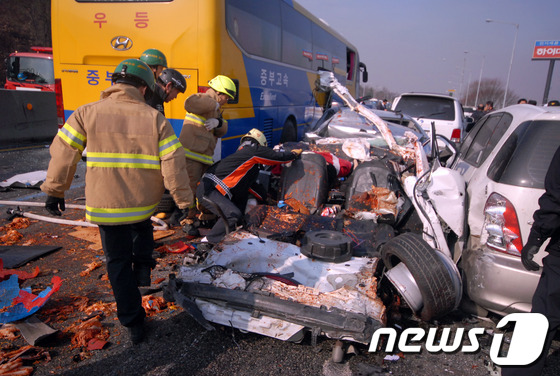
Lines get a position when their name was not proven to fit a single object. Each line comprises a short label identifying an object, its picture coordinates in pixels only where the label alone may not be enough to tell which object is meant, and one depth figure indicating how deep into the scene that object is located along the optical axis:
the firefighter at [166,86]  4.32
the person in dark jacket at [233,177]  4.12
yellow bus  5.37
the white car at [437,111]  8.86
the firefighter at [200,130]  4.57
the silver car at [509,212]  2.49
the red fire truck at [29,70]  13.86
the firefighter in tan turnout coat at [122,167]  2.41
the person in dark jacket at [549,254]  2.09
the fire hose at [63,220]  4.70
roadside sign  22.62
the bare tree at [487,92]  58.88
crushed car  2.40
